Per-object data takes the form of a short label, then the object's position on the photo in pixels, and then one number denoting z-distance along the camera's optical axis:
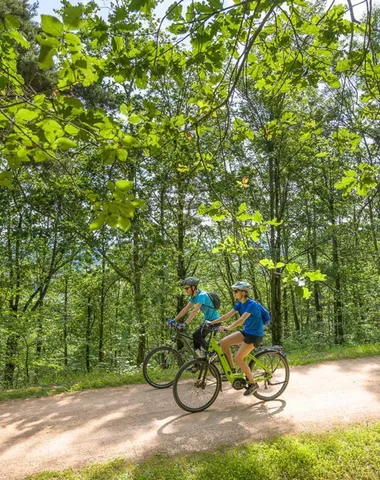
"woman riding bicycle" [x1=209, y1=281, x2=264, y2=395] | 5.54
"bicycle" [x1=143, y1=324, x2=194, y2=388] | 7.18
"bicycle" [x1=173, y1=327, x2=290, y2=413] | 5.55
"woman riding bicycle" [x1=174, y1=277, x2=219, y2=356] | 6.67
